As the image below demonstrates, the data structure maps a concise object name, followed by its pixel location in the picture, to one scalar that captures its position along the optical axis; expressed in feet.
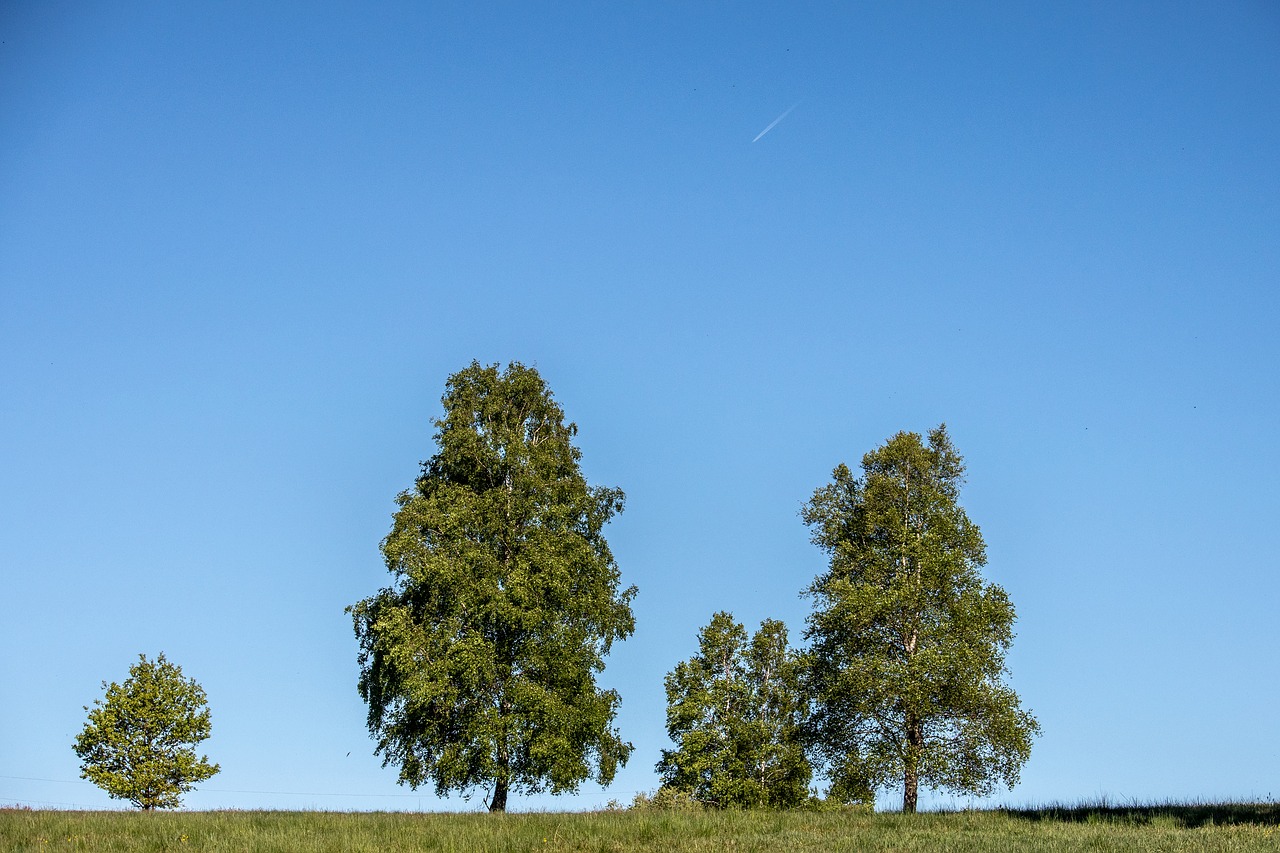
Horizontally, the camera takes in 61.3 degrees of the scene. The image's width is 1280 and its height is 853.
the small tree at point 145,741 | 148.87
